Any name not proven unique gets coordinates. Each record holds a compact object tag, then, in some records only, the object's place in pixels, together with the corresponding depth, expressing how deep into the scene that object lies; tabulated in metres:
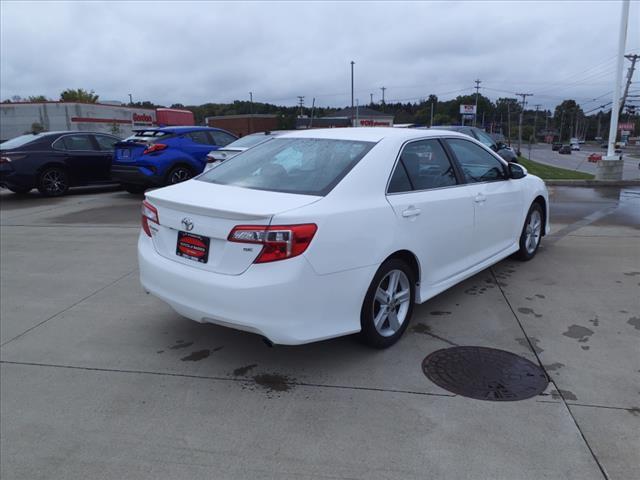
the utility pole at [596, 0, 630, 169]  13.19
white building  33.25
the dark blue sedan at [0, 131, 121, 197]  11.53
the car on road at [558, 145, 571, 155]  78.31
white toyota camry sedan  3.17
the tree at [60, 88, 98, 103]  61.88
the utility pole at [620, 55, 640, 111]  54.77
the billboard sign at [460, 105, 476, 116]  60.19
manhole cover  3.30
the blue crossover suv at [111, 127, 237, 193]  10.98
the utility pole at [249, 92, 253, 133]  72.88
